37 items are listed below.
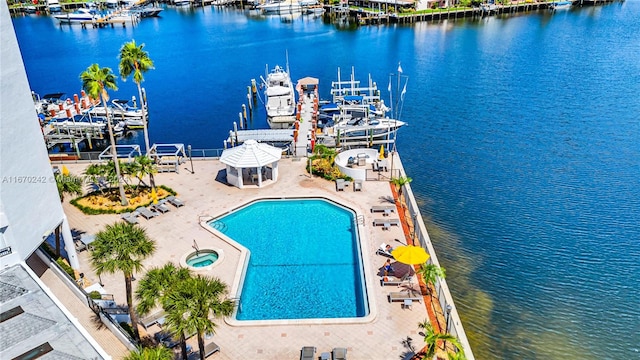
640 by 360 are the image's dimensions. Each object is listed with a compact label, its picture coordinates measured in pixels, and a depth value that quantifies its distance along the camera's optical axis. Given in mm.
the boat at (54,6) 171625
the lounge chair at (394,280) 30562
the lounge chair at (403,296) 28953
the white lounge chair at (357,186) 42750
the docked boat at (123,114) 66312
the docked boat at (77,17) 151250
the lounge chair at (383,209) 38875
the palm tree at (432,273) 28438
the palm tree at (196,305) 19656
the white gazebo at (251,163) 42812
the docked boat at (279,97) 66688
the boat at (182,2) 189250
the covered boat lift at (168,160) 47375
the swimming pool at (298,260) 29828
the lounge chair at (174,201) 40812
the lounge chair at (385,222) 36938
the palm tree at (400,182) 40775
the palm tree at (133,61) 43125
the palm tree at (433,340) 23344
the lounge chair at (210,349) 25217
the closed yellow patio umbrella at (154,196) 41312
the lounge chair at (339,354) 24641
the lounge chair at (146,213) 39094
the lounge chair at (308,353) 24752
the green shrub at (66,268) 31178
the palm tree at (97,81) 36938
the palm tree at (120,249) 23109
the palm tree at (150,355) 18428
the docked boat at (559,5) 152250
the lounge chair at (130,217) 38469
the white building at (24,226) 20094
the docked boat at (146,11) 164125
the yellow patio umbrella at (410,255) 29645
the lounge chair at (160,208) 39812
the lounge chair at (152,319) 27078
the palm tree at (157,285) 21141
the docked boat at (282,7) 166625
